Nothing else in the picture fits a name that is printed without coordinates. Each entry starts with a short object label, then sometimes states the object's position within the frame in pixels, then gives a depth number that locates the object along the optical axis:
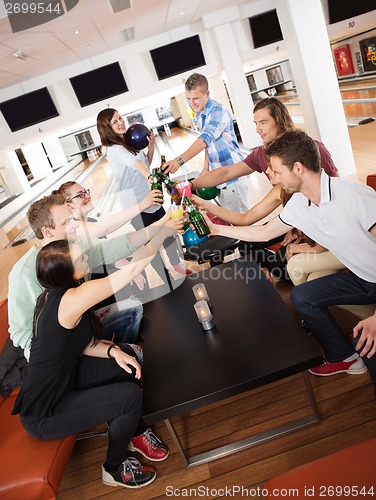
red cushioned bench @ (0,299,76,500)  1.48
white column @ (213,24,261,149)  6.81
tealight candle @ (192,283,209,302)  2.00
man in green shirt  1.89
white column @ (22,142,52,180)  13.61
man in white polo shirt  1.56
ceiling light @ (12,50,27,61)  4.56
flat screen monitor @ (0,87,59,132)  6.54
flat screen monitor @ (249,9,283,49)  6.79
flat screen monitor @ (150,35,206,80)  6.65
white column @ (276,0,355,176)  4.32
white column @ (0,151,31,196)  9.58
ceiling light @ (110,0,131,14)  3.95
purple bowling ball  2.92
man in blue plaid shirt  2.86
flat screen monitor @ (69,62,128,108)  6.59
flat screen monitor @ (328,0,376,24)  6.32
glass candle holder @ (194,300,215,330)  1.85
